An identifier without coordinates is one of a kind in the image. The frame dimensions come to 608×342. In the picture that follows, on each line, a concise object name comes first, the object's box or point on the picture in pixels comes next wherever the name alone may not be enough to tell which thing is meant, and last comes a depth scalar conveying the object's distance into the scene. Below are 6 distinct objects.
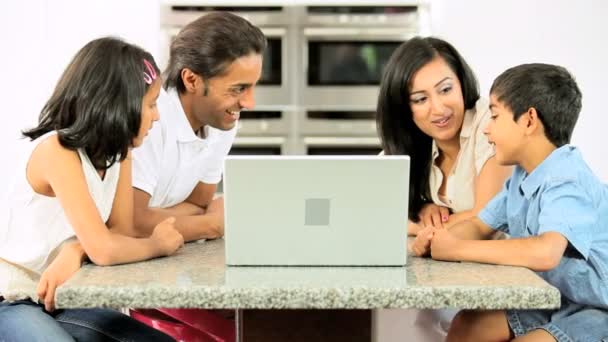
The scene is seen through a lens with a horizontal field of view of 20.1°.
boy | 3.49
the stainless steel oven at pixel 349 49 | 7.13
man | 4.11
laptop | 3.37
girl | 3.56
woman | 4.10
